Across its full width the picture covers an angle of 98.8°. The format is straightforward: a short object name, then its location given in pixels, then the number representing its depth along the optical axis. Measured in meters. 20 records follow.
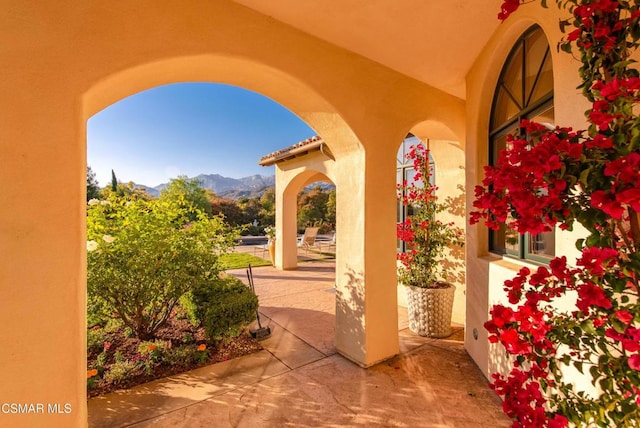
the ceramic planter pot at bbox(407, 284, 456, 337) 4.87
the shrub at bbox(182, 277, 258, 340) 4.15
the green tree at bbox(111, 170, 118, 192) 27.84
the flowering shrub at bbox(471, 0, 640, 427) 1.05
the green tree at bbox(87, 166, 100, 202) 25.63
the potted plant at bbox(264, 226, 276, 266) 11.49
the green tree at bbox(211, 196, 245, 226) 30.98
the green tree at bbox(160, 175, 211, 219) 29.95
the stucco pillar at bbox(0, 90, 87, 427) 2.03
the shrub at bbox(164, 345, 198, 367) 3.91
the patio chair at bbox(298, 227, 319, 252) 14.88
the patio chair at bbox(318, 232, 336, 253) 16.00
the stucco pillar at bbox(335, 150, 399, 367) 3.90
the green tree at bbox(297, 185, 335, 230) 25.81
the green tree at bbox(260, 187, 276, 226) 29.65
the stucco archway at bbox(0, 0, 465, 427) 2.04
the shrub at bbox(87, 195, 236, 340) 3.75
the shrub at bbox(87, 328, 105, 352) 4.02
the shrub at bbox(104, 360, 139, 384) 3.46
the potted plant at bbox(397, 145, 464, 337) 4.90
